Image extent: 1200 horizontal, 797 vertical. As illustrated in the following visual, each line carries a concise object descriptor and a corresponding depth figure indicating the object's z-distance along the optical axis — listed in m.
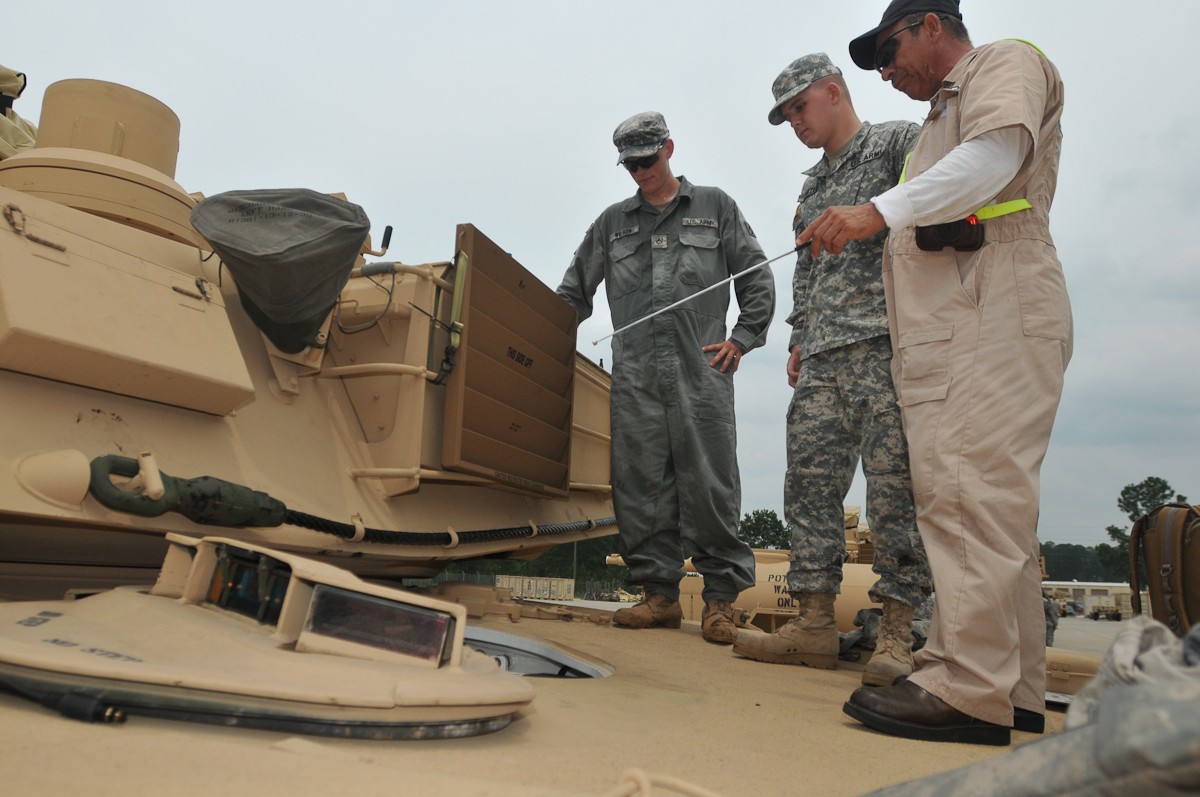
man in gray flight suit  4.25
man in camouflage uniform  3.02
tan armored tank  1.36
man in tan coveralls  2.14
